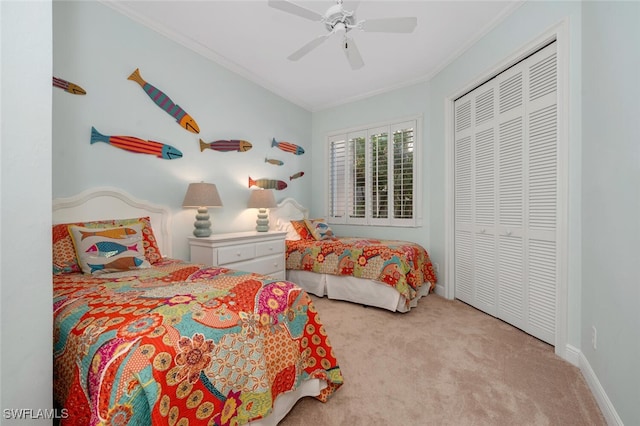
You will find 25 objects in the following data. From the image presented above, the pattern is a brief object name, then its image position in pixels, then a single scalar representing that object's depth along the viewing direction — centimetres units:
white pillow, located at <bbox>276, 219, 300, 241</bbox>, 381
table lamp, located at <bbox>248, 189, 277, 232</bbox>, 337
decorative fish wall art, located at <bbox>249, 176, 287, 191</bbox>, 364
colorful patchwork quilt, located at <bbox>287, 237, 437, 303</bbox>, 281
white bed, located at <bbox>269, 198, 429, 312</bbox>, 281
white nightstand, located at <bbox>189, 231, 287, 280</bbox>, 257
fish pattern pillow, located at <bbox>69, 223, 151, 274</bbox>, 174
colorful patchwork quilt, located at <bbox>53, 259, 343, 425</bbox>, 88
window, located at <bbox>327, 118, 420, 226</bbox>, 377
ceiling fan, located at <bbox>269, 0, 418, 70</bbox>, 181
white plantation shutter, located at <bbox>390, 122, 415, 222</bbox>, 375
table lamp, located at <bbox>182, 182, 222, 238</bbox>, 261
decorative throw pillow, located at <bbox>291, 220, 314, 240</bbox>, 378
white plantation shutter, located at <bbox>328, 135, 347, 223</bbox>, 442
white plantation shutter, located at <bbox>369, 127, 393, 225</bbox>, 397
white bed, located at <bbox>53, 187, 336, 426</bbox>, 149
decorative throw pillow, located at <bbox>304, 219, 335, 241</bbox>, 373
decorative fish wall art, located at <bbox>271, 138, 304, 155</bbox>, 399
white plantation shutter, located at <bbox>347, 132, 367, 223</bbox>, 421
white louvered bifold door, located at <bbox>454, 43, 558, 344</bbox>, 215
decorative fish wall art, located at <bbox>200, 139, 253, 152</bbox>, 302
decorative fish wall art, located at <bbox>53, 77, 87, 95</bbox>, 198
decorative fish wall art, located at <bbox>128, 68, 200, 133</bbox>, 246
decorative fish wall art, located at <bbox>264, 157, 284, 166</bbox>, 383
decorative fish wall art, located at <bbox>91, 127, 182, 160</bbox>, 221
